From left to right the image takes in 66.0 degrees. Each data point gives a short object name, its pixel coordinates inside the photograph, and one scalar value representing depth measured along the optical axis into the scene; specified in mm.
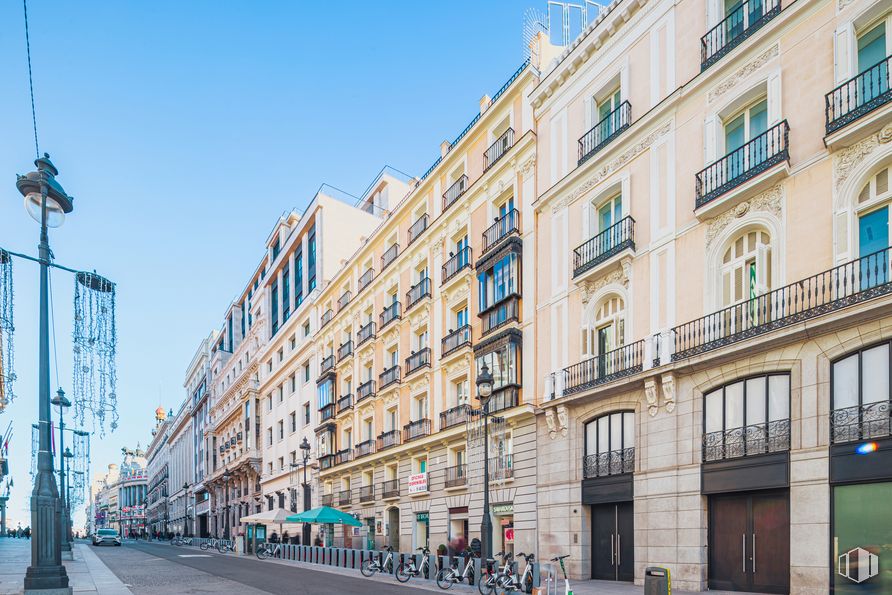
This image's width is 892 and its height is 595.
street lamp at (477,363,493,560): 16609
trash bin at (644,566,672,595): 9852
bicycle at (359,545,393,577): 23234
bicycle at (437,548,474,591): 18250
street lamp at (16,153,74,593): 11617
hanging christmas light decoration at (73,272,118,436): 12367
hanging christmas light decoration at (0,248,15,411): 10961
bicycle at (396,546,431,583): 20770
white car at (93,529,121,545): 60562
